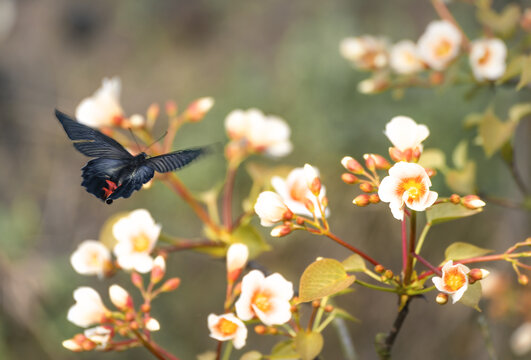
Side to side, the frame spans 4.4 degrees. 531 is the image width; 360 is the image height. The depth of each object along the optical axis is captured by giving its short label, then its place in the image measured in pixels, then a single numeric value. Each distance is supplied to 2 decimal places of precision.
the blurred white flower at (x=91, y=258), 4.13
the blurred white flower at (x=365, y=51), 4.28
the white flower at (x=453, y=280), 4.01
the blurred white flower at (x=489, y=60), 4.15
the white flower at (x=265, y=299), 4.04
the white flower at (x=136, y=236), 4.11
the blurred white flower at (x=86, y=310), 4.09
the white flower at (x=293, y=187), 4.11
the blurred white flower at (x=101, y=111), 4.19
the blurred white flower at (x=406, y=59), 4.24
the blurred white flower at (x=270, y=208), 4.06
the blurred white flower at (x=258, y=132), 4.22
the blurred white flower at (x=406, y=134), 4.05
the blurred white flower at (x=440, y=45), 4.19
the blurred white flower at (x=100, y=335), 4.06
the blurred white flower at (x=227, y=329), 4.05
